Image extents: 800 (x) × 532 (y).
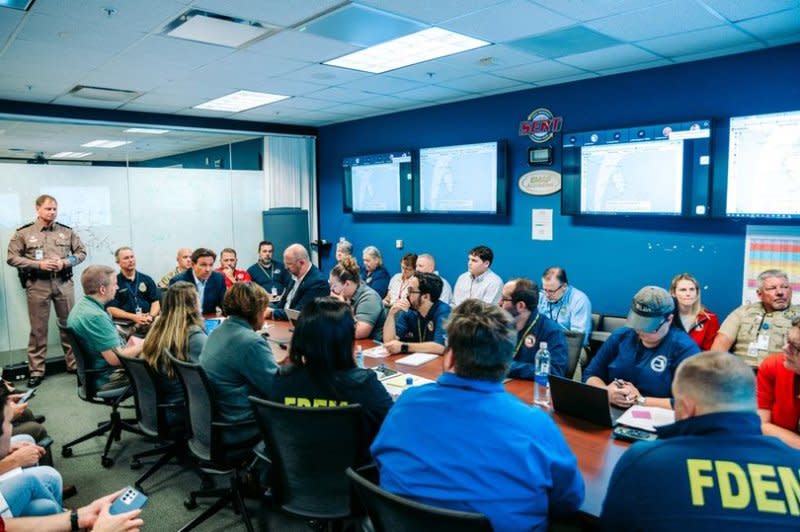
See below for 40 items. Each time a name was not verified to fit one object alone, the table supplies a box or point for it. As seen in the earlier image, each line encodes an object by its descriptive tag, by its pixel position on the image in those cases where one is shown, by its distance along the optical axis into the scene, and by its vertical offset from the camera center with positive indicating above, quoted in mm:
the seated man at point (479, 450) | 1472 -639
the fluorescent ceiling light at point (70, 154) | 10062 +1301
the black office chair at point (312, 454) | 2021 -893
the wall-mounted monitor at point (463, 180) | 5652 +434
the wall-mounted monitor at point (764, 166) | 3840 +362
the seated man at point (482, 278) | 5430 -595
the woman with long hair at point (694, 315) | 4062 -729
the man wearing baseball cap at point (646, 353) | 2576 -671
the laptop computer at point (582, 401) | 2209 -762
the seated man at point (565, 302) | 4488 -695
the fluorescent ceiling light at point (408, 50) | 3736 +1240
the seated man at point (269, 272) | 6305 -585
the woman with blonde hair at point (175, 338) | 3074 -651
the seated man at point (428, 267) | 5887 -504
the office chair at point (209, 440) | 2666 -1098
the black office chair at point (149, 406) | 3088 -1056
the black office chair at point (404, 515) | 1324 -741
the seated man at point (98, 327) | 3584 -673
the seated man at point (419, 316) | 3707 -660
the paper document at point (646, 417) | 2207 -828
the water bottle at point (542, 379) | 2584 -790
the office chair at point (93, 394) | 3596 -1140
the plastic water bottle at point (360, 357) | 3244 -816
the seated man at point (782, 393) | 2131 -733
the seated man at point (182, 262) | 5840 -417
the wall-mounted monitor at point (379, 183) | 6594 +471
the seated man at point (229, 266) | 6164 -495
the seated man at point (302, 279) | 4648 -492
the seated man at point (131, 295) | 5125 -691
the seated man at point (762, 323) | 3688 -731
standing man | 5367 -414
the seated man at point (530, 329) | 3096 -625
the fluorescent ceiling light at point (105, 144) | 8547 +1271
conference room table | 1739 -859
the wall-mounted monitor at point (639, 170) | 4324 +400
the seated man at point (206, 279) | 5176 -542
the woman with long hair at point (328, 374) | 2121 -598
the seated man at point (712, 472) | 1232 -594
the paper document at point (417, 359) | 3256 -838
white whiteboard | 5723 +149
